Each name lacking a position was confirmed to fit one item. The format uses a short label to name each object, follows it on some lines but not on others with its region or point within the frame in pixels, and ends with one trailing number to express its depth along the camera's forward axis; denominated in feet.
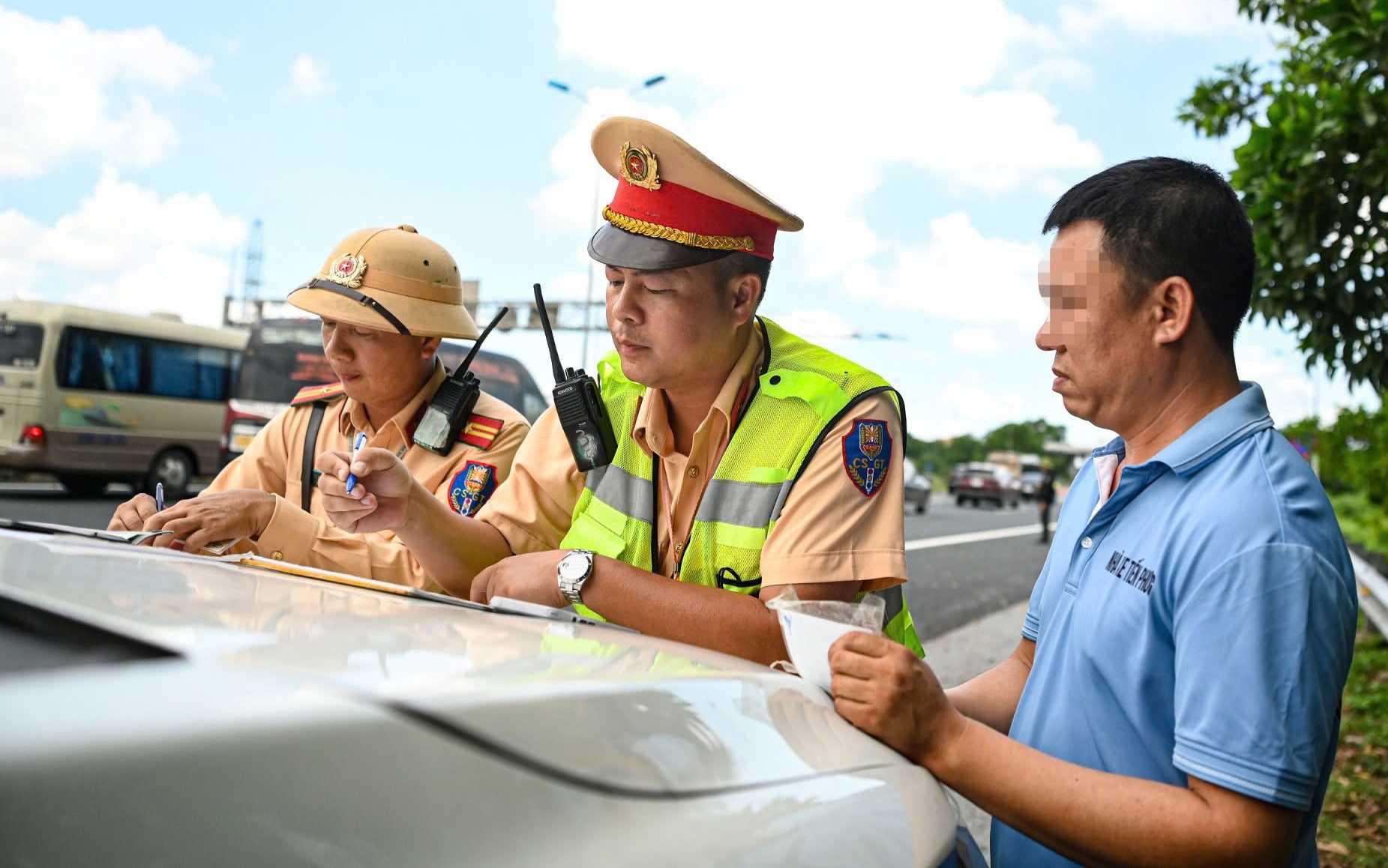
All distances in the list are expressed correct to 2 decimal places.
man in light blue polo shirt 3.97
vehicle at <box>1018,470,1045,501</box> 159.43
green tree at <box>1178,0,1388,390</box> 12.13
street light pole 68.59
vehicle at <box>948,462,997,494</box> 130.31
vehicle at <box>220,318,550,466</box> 38.42
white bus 51.62
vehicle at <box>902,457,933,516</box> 94.27
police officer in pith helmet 8.35
